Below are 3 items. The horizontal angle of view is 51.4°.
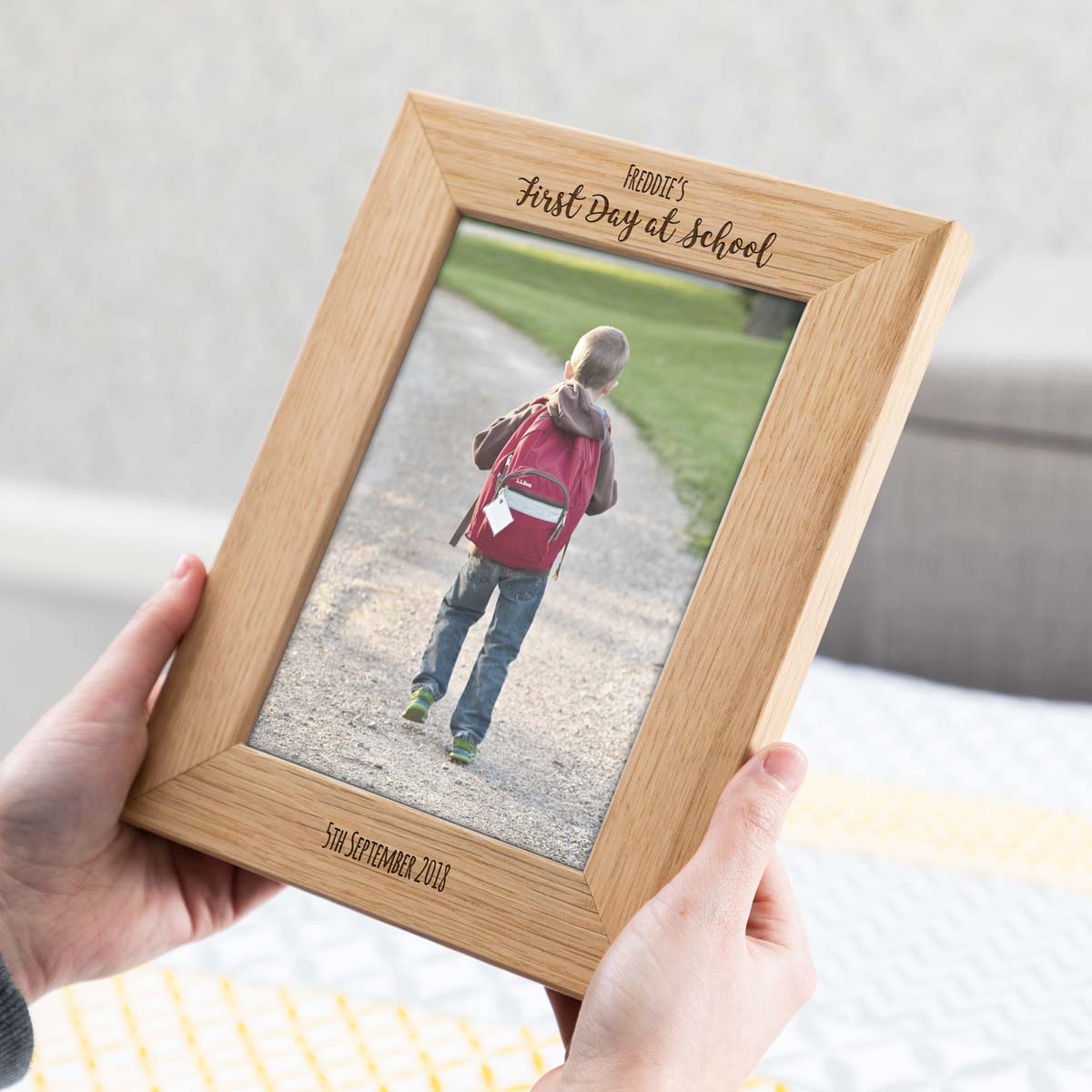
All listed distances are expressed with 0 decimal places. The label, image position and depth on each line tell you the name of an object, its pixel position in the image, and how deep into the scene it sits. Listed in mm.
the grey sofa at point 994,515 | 1379
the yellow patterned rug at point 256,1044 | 650
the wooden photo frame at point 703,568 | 579
